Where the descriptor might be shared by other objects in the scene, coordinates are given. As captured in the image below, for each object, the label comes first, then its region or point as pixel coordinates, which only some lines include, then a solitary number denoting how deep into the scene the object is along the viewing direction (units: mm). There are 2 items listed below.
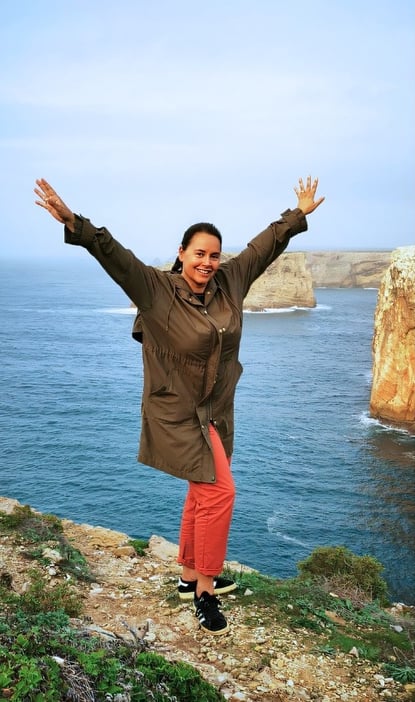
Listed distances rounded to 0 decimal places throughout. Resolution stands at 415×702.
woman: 4383
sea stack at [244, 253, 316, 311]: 92894
